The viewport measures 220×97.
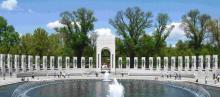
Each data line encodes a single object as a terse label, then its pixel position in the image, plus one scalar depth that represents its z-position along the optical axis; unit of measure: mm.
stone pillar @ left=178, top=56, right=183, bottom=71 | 76144
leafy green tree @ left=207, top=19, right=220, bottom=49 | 88688
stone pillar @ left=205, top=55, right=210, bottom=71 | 70062
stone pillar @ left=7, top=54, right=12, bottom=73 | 67688
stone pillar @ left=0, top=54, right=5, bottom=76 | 66000
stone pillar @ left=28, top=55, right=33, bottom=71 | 73188
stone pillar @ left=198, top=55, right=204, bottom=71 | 71050
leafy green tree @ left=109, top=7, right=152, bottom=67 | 90875
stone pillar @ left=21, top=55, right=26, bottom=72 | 72188
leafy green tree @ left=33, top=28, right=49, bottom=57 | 87438
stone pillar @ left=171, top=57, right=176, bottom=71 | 78138
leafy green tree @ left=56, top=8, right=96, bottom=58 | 90625
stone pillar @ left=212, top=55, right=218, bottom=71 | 70362
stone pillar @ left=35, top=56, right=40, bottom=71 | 74988
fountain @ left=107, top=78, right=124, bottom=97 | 36719
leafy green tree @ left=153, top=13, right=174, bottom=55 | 90188
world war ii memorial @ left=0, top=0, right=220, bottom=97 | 69312
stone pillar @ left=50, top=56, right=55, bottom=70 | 78706
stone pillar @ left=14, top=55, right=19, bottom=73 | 70088
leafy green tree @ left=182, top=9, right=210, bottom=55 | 88875
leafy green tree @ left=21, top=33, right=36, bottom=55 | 86750
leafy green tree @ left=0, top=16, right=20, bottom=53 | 83244
